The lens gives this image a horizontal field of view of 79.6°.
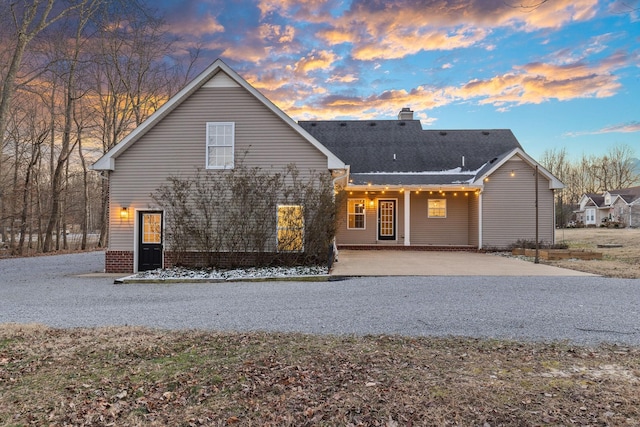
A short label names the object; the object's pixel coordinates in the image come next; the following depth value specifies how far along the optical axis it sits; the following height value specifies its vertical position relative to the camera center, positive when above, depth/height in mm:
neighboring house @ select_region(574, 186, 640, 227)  44250 +2606
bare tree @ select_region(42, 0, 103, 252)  20812 +7231
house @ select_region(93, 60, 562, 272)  11977 +2066
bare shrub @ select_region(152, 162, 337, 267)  11477 +104
